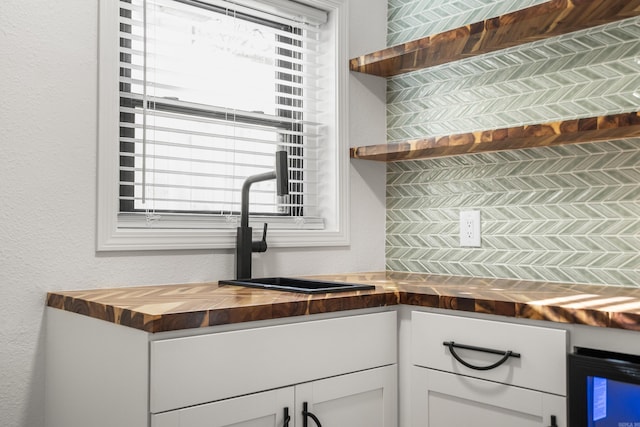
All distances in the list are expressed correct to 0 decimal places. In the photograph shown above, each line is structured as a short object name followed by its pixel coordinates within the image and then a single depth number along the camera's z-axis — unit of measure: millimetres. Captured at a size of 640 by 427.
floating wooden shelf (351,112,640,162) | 1770
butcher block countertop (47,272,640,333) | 1396
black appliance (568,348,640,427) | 1346
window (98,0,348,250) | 1958
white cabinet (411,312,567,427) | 1515
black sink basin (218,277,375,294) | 1798
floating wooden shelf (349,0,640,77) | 1861
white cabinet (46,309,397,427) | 1359
